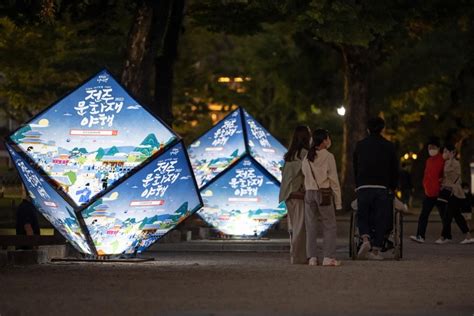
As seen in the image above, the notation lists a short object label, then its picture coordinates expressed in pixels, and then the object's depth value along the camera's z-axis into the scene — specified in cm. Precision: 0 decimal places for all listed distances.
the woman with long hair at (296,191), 1970
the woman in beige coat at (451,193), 2631
